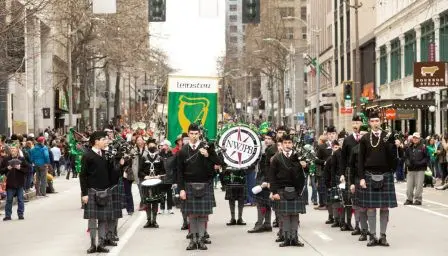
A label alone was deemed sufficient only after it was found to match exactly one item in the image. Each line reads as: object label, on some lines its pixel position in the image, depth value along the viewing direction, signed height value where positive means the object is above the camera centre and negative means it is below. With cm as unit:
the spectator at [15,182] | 2072 -133
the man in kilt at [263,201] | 1653 -143
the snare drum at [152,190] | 1783 -135
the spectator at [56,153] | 3962 -136
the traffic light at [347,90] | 4528 +134
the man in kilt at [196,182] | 1417 -94
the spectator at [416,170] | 2252 -124
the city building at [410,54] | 4262 +334
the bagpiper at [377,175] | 1405 -84
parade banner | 2572 +45
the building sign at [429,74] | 3716 +173
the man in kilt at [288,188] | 1436 -105
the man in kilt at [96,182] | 1370 -90
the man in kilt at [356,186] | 1475 -104
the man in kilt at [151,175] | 1803 -107
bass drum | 1725 -47
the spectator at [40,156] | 2773 -105
